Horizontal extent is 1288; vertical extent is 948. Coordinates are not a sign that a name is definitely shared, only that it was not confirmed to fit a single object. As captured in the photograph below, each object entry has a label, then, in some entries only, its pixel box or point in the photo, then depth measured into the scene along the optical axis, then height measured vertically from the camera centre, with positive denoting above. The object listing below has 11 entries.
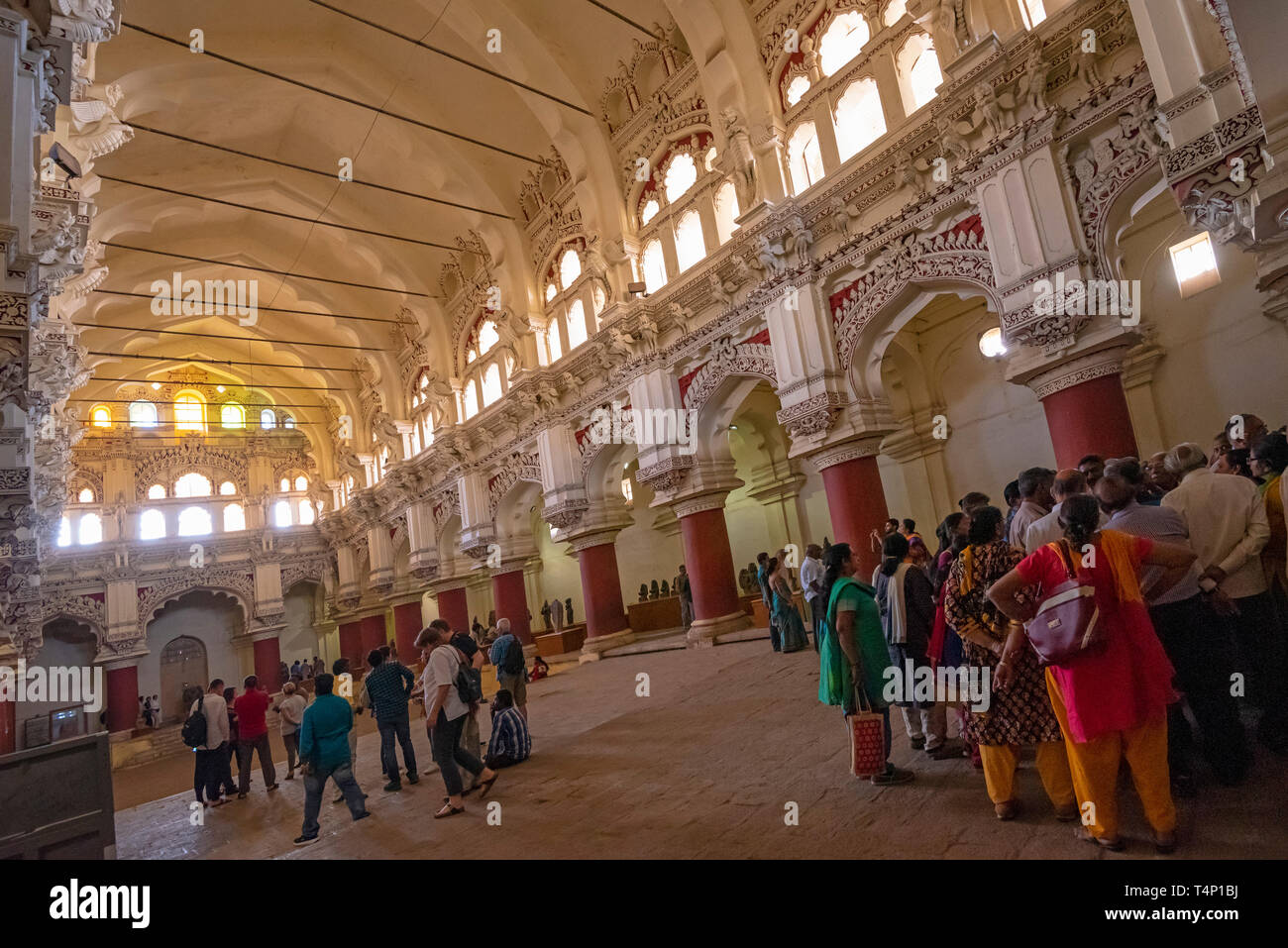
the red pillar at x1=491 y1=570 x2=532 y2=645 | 16.77 +0.47
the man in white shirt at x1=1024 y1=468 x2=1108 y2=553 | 3.19 +0.06
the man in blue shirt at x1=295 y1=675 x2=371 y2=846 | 5.37 -0.77
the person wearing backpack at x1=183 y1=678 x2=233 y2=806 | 7.57 -0.76
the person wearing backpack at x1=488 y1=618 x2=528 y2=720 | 6.61 -0.40
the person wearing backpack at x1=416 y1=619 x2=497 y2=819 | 5.28 -0.62
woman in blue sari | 8.83 -0.52
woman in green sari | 3.92 -0.46
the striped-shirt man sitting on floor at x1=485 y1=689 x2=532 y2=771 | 6.20 -1.00
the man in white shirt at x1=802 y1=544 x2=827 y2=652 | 6.75 -0.10
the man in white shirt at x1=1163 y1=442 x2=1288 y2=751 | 3.19 -0.28
